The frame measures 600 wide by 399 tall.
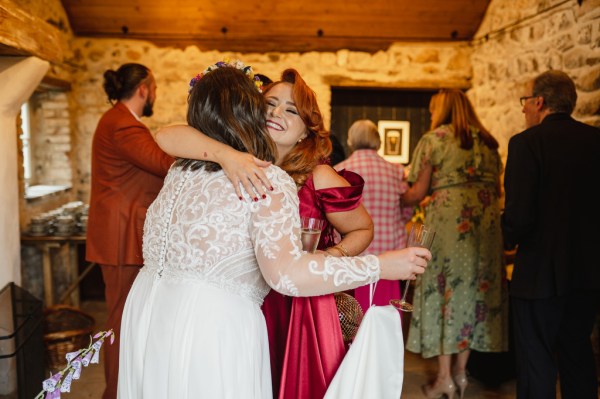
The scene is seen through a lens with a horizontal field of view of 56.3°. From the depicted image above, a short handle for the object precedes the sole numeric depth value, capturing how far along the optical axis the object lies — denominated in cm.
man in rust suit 291
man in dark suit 262
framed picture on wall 597
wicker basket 372
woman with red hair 168
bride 142
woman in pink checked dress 386
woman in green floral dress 336
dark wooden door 593
